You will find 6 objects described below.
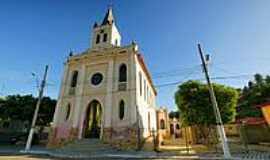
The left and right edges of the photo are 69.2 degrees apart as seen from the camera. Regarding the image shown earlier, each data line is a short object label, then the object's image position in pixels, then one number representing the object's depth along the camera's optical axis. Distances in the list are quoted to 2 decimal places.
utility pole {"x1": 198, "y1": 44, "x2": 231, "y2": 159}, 11.59
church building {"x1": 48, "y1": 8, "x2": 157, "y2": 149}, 17.02
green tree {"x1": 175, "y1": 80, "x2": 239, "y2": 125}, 17.08
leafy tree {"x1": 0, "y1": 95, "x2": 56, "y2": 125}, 26.77
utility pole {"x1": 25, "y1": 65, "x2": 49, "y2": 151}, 16.37
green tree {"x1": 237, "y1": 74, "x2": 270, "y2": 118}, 28.52
